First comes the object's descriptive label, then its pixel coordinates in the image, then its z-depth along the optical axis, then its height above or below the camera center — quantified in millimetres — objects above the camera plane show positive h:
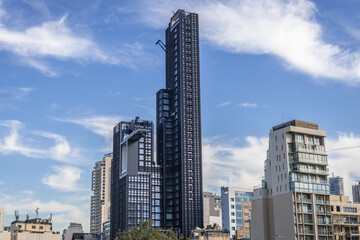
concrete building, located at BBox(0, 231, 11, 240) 193625 +782
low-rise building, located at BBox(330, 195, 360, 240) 136850 +3289
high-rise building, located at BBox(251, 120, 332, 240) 128375 +10875
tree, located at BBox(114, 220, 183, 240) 88562 +174
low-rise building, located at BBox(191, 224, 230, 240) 182000 -133
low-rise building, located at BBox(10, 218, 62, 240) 195375 +363
